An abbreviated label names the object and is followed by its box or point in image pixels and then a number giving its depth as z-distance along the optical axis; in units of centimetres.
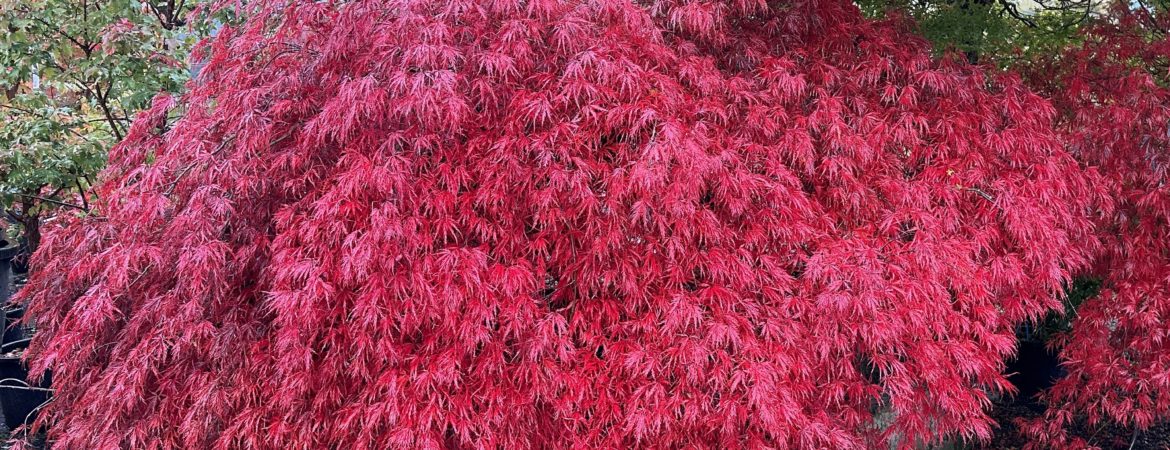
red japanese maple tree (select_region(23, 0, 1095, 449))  206
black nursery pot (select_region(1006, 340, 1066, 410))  441
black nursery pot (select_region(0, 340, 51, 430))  395
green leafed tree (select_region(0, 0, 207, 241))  357
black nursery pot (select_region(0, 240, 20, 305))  426
